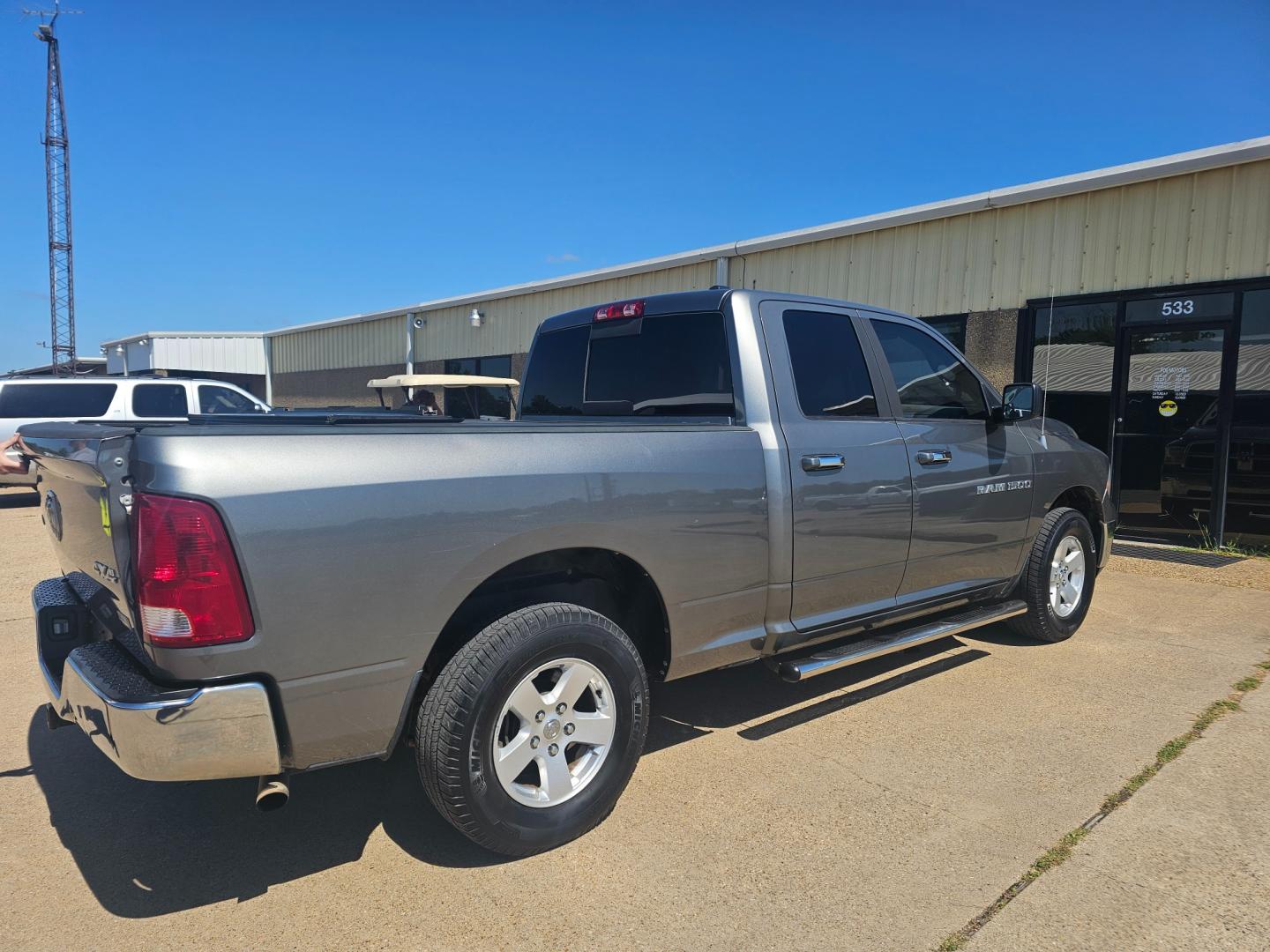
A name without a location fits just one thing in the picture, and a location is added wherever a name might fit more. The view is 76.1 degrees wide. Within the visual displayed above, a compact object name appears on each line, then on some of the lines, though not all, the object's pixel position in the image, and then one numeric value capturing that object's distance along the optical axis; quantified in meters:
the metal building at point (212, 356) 28.95
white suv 10.92
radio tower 46.94
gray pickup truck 2.09
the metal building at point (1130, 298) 7.69
